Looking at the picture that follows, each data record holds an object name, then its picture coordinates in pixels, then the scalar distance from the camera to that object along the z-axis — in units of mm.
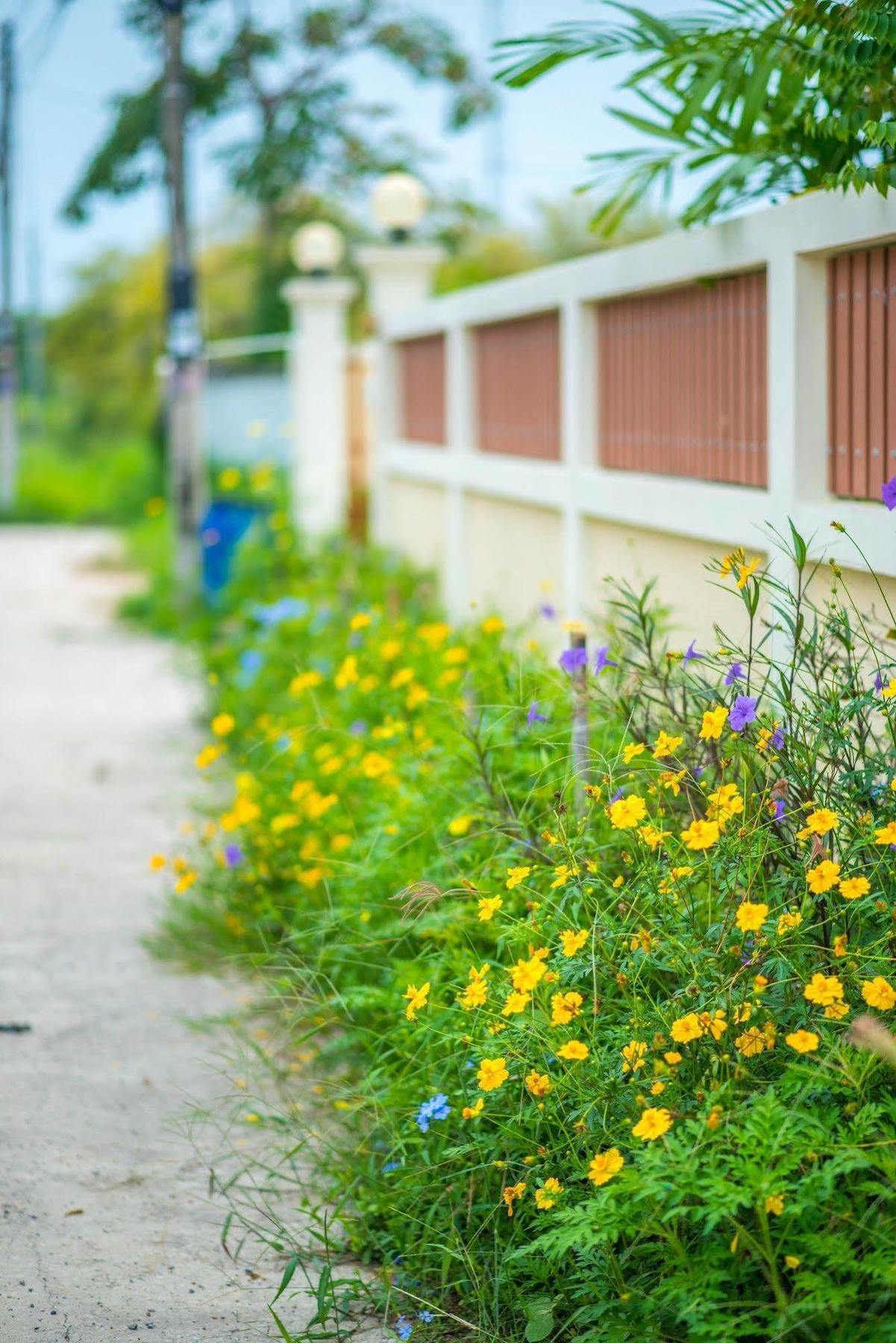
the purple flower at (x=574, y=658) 3727
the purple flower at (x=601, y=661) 3457
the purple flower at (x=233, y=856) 4754
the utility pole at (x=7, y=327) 26922
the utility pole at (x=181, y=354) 12109
